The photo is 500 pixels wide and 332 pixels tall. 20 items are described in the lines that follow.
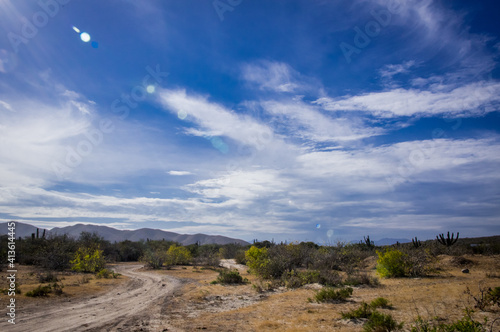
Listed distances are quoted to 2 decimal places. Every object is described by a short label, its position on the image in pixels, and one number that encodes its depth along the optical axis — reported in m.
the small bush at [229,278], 20.08
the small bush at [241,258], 41.09
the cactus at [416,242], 34.62
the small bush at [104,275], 23.33
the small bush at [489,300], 7.95
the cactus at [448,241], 34.36
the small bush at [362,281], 15.81
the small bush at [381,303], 9.40
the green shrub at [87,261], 26.75
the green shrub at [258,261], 20.53
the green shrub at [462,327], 5.27
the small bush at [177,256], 37.12
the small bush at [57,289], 14.60
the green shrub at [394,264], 18.30
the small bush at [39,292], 13.58
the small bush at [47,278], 18.40
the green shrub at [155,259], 33.69
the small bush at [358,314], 8.27
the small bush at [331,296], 11.54
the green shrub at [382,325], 6.69
